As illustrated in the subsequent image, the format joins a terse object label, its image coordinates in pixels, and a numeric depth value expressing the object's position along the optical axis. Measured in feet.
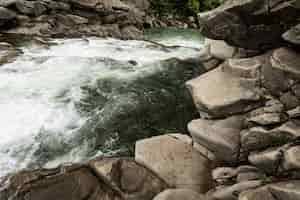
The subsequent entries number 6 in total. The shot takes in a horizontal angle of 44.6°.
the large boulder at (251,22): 18.99
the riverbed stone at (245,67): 19.43
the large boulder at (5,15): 55.16
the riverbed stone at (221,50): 23.45
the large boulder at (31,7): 59.06
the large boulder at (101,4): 67.13
